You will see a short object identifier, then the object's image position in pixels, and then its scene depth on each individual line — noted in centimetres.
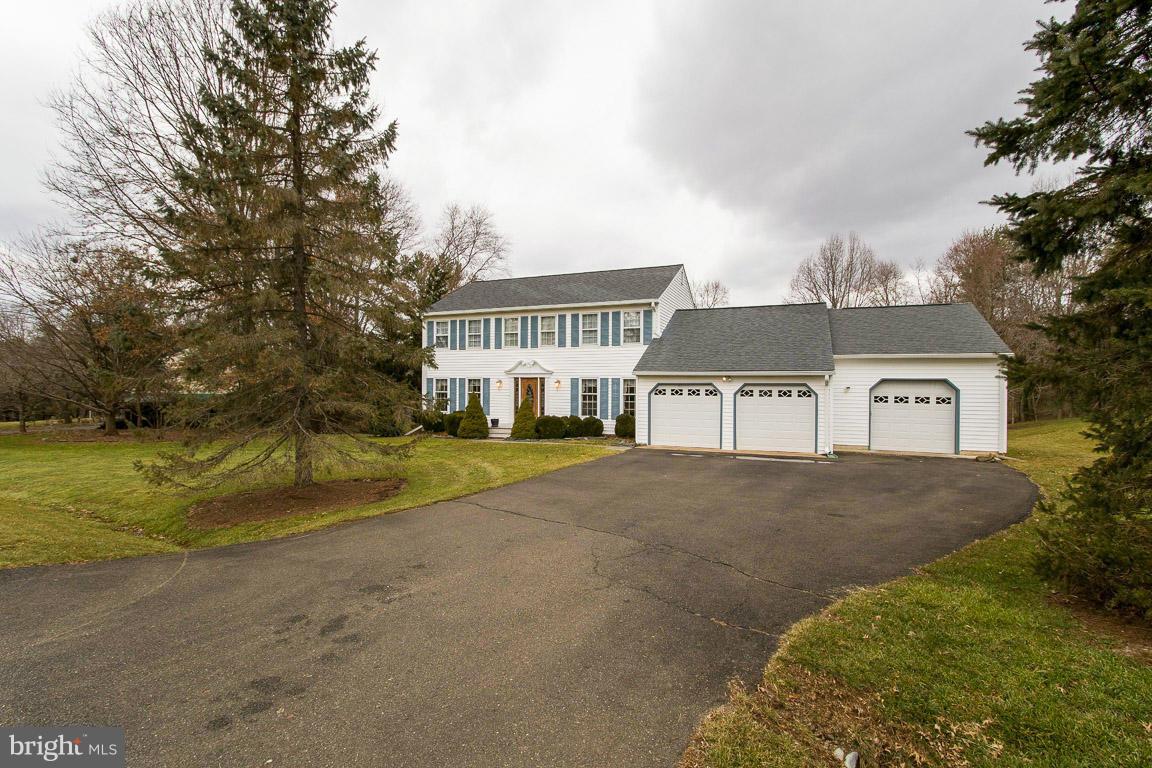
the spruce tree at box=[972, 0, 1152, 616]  351
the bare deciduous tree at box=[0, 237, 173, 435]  1538
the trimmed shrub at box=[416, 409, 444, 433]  2009
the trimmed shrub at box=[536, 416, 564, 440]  1795
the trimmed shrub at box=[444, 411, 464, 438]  1962
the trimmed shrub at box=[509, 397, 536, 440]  1800
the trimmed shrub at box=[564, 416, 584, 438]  1833
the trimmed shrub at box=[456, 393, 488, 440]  1853
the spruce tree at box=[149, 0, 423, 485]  777
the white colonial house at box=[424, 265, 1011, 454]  1436
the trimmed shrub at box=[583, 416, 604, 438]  1838
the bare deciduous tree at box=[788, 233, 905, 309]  3044
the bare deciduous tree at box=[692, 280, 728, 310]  4100
